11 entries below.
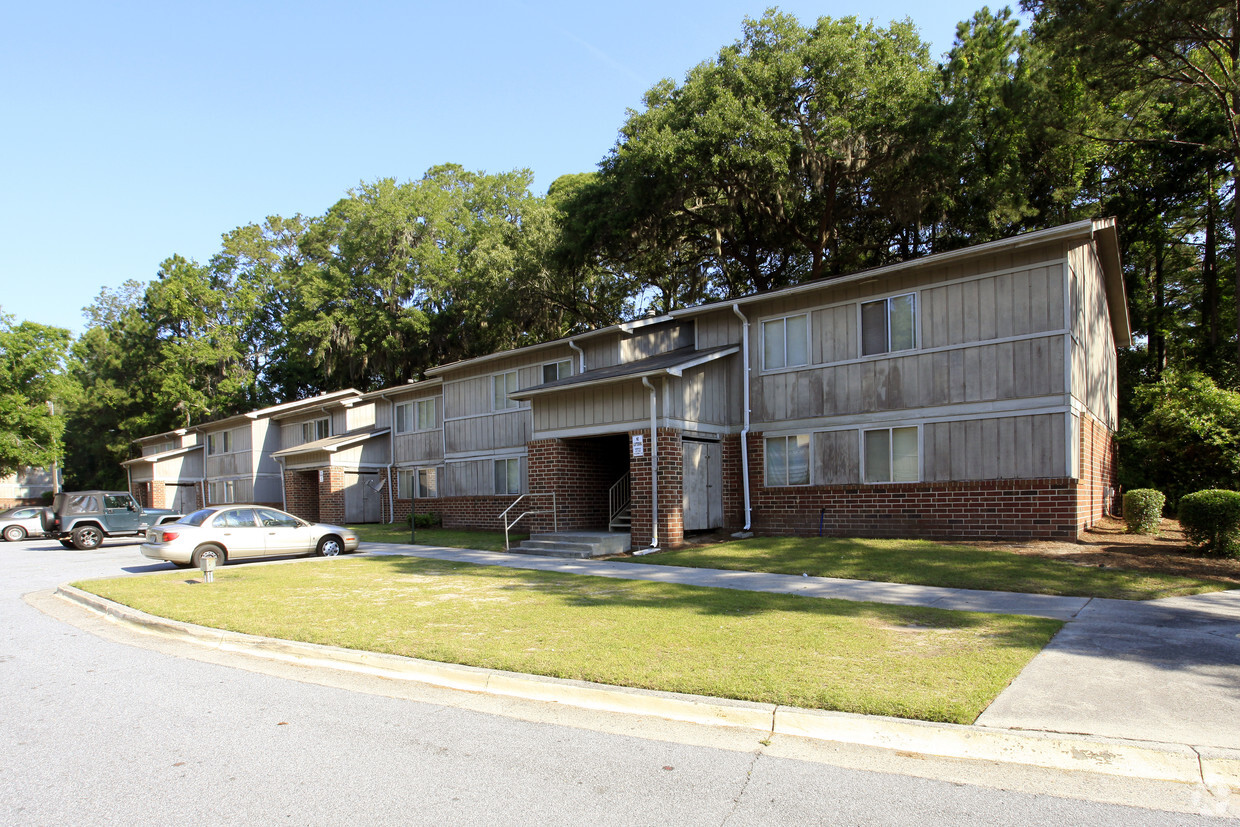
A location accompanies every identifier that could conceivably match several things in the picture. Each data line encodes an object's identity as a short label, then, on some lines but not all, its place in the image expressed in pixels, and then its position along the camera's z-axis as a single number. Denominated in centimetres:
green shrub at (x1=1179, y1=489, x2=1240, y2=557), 1241
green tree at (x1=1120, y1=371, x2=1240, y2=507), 1634
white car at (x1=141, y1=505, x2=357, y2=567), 1563
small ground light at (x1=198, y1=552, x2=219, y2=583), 1304
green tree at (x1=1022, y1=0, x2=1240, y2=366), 1808
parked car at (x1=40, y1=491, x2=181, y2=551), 2383
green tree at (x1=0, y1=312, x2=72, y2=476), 4312
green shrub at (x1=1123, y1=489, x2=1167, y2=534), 1581
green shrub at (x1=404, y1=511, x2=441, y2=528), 2723
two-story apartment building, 1459
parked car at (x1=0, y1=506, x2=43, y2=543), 3006
